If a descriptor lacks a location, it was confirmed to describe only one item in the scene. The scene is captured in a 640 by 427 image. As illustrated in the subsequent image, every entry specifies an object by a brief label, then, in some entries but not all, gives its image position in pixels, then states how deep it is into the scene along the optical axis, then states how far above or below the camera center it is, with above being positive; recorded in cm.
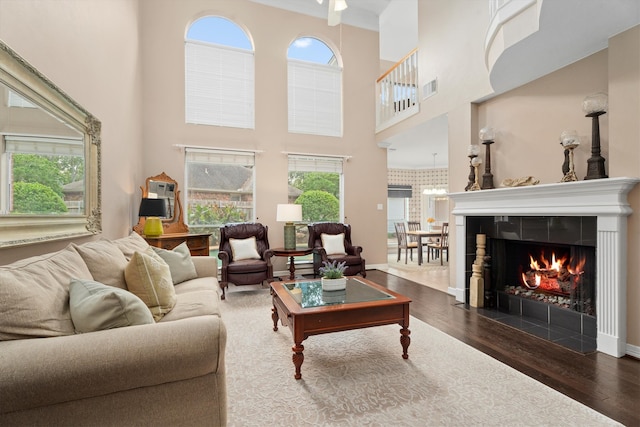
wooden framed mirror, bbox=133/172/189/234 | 475 +28
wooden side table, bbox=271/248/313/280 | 480 -61
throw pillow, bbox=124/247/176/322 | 201 -46
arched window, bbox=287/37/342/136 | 580 +241
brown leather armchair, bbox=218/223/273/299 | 419 -60
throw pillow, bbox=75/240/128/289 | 195 -32
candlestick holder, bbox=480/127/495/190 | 370 +72
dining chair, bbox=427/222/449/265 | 671 -65
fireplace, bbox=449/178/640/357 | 249 -21
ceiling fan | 289 +194
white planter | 271 -61
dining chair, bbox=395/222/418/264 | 712 -57
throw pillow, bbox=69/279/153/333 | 136 -43
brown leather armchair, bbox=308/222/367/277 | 488 -59
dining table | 676 -47
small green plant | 272 -52
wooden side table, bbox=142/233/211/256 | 391 -36
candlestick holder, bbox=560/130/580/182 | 282 +63
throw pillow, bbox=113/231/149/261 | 249 -27
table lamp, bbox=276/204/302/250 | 491 -7
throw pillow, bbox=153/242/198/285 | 293 -49
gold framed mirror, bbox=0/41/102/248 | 174 +37
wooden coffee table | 217 -72
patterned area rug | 172 -113
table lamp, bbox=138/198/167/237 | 383 +1
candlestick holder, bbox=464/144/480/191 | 384 +69
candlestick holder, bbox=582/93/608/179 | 261 +73
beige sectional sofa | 111 -54
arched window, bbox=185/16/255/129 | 523 +242
